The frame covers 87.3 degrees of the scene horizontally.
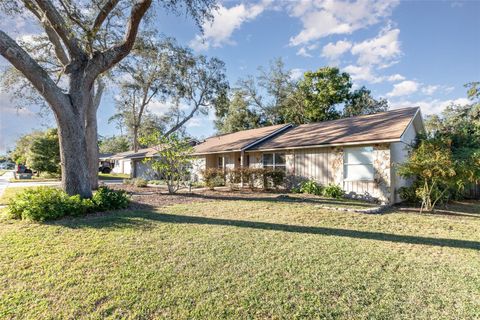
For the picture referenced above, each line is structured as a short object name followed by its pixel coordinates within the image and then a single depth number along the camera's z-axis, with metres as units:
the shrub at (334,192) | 12.04
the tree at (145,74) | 16.64
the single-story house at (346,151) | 10.89
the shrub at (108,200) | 8.07
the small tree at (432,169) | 8.63
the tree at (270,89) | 31.41
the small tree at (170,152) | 11.95
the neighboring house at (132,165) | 26.98
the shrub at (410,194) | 10.88
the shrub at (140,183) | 17.64
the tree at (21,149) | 33.53
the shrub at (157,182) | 19.88
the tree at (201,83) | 23.95
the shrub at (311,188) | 12.91
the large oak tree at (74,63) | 7.80
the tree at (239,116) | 33.06
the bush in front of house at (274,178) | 14.53
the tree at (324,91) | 29.12
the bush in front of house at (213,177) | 15.50
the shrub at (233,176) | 15.29
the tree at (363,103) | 29.41
